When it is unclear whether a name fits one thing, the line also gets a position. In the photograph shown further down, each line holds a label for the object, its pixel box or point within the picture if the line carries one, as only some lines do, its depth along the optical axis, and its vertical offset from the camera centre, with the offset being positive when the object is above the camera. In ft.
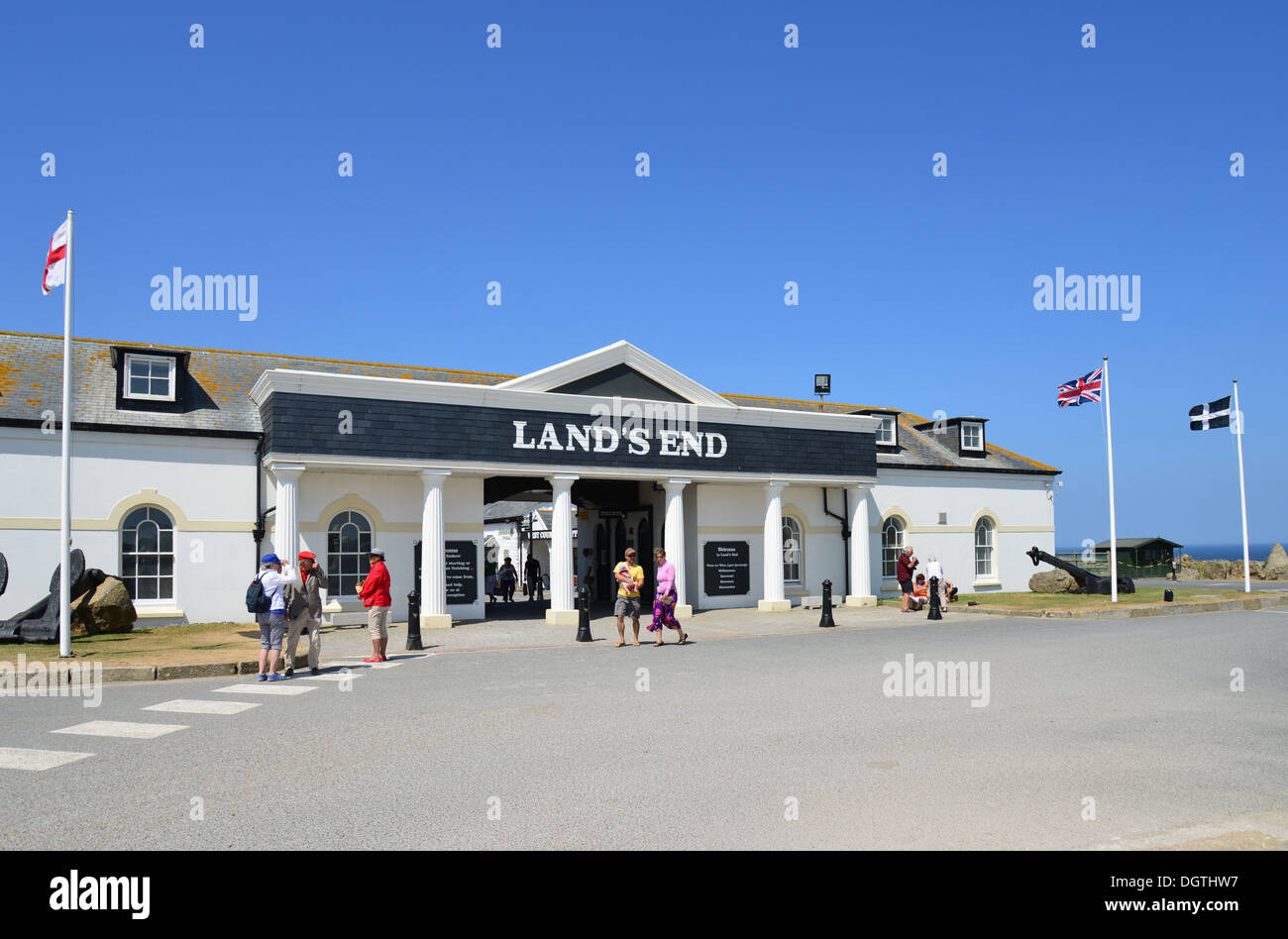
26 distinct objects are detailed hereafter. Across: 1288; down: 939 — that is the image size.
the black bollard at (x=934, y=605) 74.74 -7.27
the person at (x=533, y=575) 110.82 -6.28
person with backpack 40.68 -3.47
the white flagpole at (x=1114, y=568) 81.50 -4.86
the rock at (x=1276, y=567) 137.61 -8.52
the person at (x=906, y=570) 91.15 -5.20
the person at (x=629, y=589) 56.08 -4.10
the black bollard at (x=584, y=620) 59.62 -6.30
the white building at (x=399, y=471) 63.82 +4.25
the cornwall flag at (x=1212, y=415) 86.43 +9.21
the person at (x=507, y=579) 104.18 -6.26
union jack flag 79.97 +10.94
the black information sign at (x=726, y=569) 83.87 -4.40
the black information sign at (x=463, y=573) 71.67 -3.63
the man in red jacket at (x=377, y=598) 47.24 -3.68
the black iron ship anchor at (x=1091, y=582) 93.71 -7.10
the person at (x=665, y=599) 57.47 -4.84
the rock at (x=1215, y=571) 152.79 -10.12
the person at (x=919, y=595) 82.99 -7.23
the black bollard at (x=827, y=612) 69.67 -7.14
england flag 49.03 +14.68
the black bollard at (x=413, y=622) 54.03 -5.66
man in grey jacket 43.04 -3.75
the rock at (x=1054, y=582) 99.04 -7.44
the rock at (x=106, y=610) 58.08 -4.93
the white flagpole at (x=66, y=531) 46.01 +0.14
